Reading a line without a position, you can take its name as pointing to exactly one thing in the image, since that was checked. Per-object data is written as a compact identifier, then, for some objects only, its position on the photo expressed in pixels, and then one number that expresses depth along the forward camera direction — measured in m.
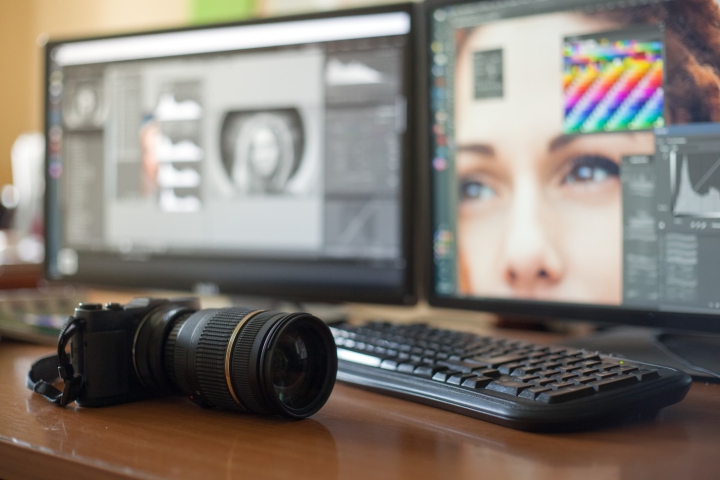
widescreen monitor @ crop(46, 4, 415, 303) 0.88
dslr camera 0.48
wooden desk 0.39
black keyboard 0.46
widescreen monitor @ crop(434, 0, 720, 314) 0.64
